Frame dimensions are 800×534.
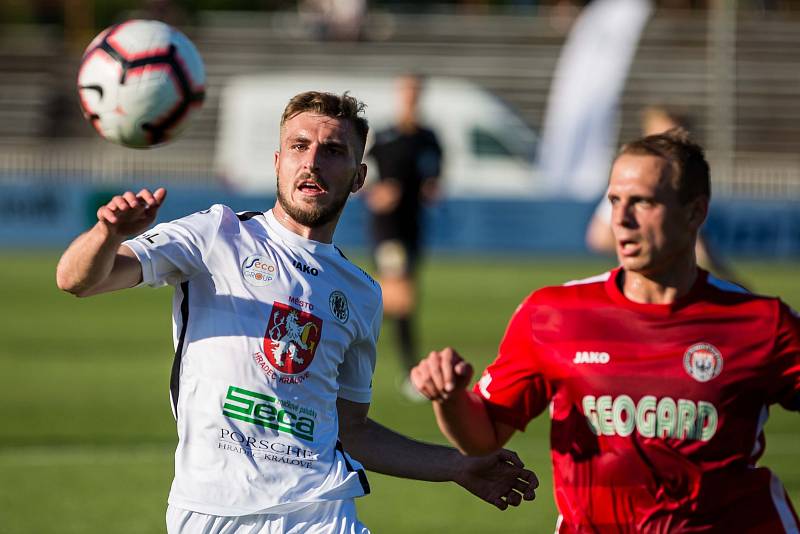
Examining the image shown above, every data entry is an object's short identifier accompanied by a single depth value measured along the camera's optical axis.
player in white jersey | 9.35
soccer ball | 10.96
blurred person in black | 25.23
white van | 52.03
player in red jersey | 9.23
